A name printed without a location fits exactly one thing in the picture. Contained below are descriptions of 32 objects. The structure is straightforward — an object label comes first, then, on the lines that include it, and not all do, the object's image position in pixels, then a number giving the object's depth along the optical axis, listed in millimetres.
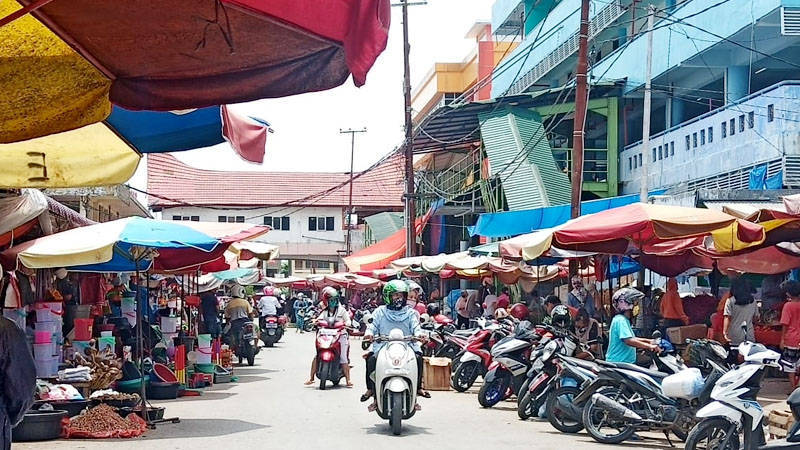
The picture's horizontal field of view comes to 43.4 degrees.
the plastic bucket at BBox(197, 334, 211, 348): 17444
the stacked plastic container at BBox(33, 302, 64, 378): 12570
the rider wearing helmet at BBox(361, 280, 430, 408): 12148
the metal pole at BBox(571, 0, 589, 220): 17766
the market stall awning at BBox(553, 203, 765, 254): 11898
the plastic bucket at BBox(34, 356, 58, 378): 12422
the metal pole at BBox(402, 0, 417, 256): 30453
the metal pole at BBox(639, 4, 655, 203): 23428
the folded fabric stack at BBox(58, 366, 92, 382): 12116
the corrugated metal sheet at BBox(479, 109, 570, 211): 29500
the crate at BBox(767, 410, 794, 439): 10117
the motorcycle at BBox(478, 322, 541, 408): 13438
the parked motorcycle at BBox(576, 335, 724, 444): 10062
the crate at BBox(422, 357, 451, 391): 16938
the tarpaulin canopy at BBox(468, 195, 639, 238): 23425
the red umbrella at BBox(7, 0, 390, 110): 3670
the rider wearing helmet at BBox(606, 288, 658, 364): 11251
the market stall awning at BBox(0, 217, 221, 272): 11477
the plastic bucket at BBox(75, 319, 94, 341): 14352
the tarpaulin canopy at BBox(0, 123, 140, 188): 6496
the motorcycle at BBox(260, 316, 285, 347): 32344
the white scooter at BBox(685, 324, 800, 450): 8992
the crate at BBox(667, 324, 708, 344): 15924
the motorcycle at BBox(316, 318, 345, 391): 17312
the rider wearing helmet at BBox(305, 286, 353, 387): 17469
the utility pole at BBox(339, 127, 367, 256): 58059
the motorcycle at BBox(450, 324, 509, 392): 15855
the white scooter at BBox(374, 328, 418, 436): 11430
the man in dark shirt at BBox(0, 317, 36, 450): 6016
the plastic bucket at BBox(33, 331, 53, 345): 12828
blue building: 19062
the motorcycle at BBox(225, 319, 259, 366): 22391
